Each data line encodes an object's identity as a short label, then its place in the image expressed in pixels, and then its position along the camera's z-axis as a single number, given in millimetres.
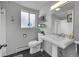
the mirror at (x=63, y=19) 1496
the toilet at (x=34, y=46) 1686
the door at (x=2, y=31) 1463
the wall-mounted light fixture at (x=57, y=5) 1534
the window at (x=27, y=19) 1567
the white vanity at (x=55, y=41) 1291
